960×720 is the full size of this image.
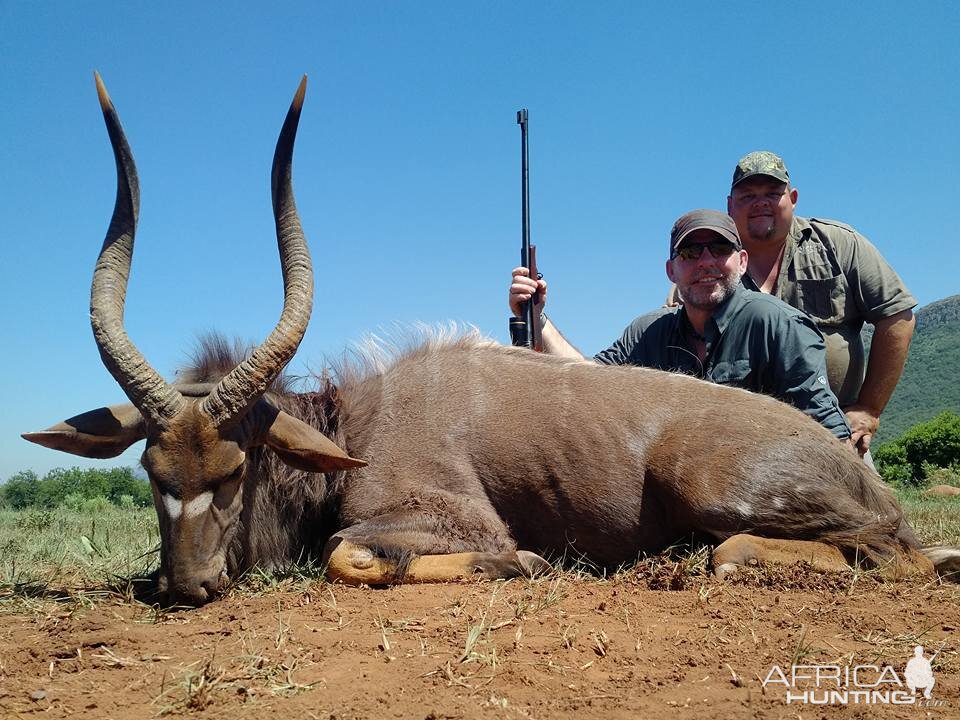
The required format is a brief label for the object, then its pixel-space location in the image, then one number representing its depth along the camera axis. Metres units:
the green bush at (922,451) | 19.95
